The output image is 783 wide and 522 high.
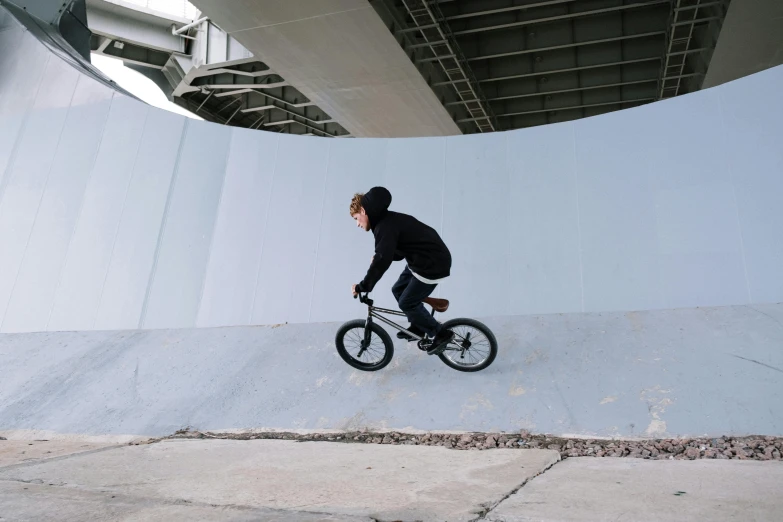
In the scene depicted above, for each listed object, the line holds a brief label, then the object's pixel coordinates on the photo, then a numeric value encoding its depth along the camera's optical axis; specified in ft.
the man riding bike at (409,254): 17.53
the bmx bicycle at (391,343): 18.56
